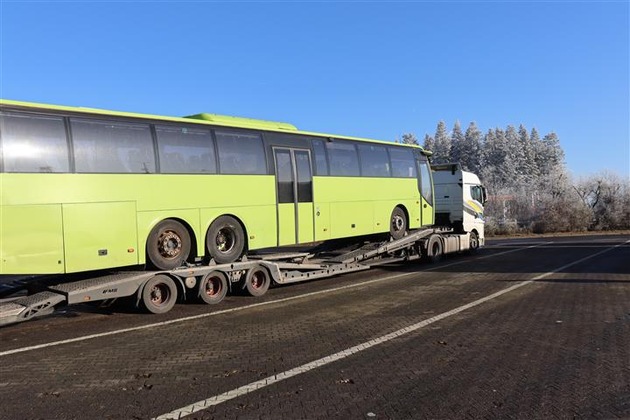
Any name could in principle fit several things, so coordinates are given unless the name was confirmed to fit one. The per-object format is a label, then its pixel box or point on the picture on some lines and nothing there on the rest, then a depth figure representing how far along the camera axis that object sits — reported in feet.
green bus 27.94
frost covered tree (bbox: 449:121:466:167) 320.50
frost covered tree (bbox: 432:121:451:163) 329.01
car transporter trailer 28.84
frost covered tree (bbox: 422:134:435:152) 346.54
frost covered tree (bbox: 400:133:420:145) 341.58
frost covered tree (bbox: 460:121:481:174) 313.42
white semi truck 68.69
